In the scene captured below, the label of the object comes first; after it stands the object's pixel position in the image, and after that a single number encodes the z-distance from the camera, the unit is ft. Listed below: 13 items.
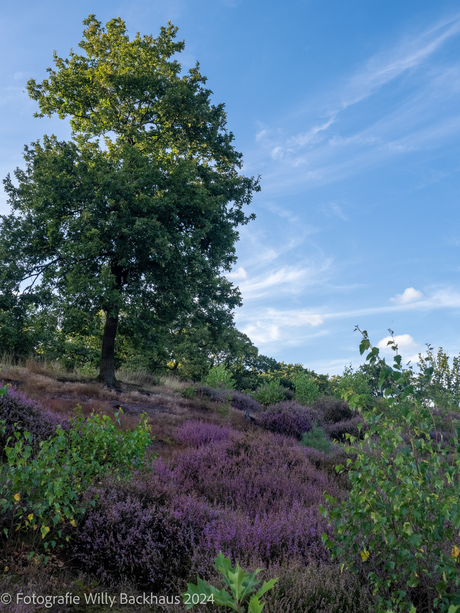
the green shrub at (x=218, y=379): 65.51
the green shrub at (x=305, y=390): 64.69
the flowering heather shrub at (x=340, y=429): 40.74
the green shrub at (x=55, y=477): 12.42
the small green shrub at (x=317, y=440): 34.64
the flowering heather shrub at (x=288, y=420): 40.27
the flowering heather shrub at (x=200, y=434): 29.09
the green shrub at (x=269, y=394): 60.90
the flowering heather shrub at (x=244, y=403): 54.19
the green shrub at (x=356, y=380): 56.24
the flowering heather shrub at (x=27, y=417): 22.27
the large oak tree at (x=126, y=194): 51.52
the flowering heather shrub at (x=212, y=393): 52.95
